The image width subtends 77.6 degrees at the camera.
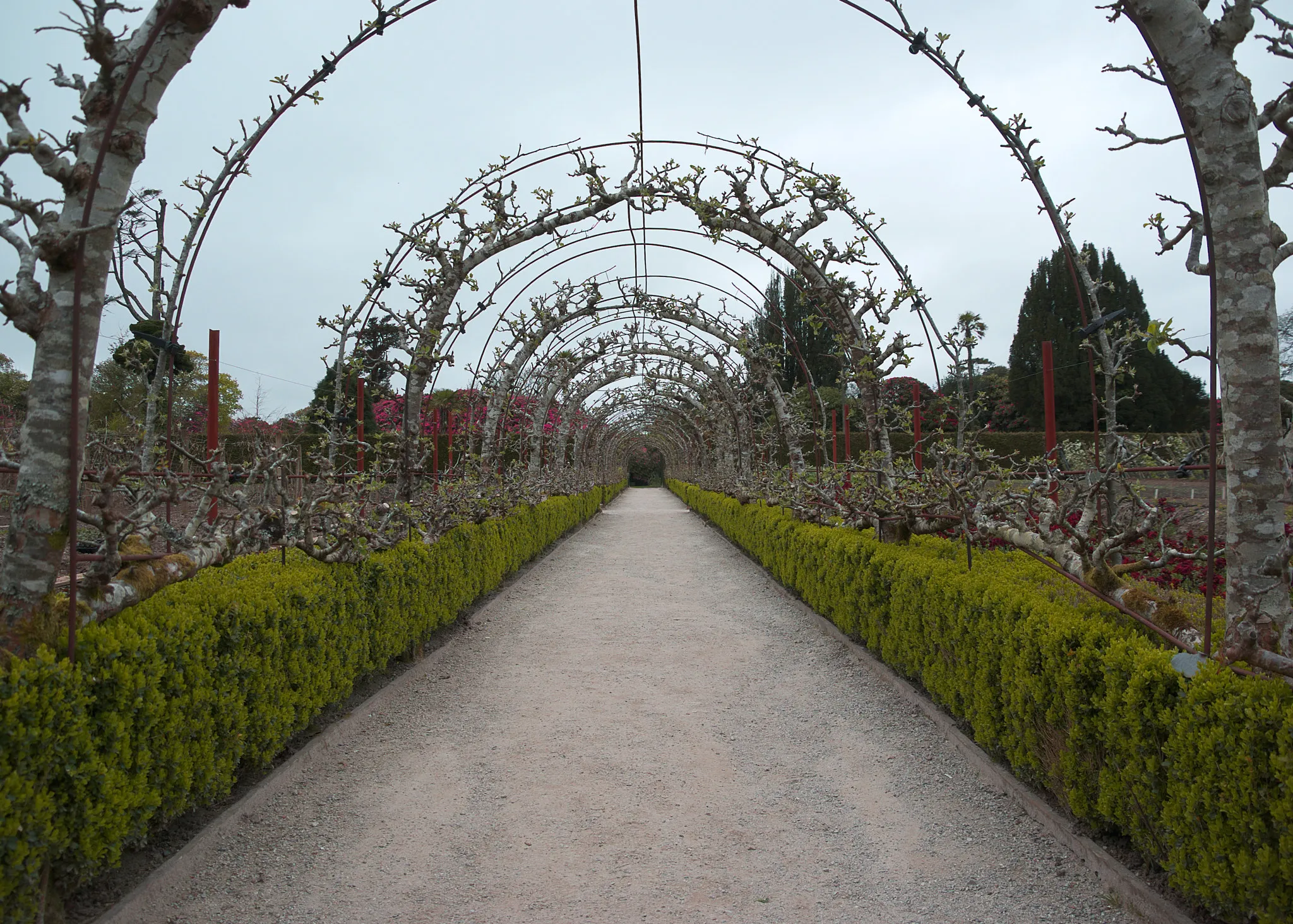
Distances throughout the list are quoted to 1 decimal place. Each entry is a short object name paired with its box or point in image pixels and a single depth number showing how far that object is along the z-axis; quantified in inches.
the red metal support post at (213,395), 188.9
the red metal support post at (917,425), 244.2
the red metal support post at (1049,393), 173.3
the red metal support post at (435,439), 276.7
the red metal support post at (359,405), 254.5
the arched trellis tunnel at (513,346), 91.4
